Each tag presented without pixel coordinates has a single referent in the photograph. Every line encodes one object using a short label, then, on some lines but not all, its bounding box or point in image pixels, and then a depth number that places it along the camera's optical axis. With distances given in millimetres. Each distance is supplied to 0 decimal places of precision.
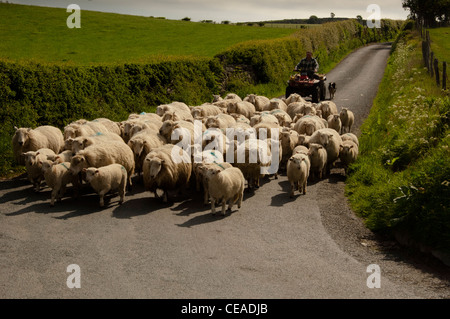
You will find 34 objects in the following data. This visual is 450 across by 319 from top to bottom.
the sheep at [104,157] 12766
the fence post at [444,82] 21252
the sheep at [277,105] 21781
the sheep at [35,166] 13375
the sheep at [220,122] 17016
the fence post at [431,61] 26797
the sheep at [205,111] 19391
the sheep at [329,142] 15367
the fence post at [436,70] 23144
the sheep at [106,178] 12195
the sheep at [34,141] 14750
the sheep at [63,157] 13279
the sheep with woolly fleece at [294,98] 23531
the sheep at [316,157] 14422
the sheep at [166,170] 12766
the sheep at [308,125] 17422
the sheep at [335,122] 19391
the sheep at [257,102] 23188
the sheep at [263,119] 17966
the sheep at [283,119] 19094
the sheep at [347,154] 15297
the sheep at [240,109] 21156
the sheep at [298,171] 13133
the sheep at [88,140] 13838
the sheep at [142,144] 14336
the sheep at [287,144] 16016
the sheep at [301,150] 14477
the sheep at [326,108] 21373
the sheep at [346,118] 20406
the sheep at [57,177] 12578
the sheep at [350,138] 16525
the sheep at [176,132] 15266
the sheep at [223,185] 11750
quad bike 26450
